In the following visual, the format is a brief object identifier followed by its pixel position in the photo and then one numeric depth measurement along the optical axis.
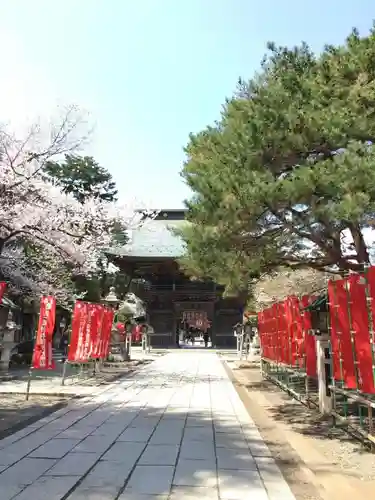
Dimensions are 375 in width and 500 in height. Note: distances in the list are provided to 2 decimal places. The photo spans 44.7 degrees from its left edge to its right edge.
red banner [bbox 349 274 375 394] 5.28
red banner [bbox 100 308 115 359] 14.59
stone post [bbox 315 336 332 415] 7.71
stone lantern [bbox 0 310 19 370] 16.12
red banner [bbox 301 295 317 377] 8.57
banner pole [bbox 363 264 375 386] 5.12
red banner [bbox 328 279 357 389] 5.79
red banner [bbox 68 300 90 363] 11.96
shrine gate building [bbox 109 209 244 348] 33.34
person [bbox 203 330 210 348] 43.70
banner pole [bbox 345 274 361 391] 5.53
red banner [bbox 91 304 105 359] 13.38
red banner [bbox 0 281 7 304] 7.75
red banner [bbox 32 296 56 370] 10.17
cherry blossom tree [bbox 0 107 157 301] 12.75
